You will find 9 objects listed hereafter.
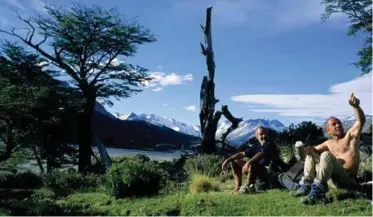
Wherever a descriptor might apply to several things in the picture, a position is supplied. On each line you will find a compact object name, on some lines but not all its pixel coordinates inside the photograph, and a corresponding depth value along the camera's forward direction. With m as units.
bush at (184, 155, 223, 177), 12.41
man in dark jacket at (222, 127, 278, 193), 8.71
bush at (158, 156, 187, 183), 15.79
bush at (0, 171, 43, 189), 16.97
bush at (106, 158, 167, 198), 9.80
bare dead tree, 19.62
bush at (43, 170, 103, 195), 14.26
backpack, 8.08
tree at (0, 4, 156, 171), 22.34
